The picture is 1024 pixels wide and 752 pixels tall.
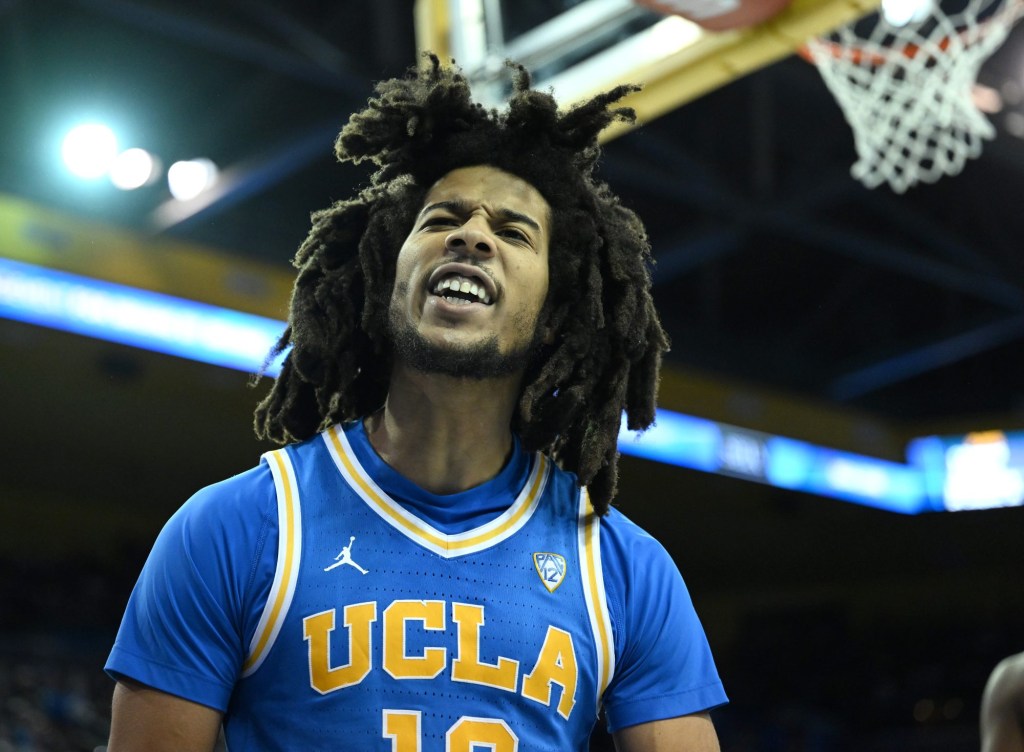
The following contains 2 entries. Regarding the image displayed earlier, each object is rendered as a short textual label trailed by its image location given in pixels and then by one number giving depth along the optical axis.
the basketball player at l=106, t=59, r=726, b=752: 2.18
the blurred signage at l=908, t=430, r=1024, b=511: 12.78
